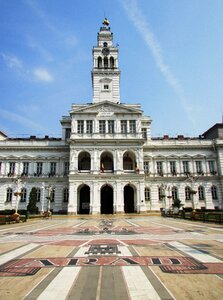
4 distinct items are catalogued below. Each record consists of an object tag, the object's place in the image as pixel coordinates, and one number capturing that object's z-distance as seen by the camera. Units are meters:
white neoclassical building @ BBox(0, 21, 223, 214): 37.16
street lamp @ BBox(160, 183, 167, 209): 40.07
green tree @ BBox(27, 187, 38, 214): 35.19
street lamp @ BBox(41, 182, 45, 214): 39.45
